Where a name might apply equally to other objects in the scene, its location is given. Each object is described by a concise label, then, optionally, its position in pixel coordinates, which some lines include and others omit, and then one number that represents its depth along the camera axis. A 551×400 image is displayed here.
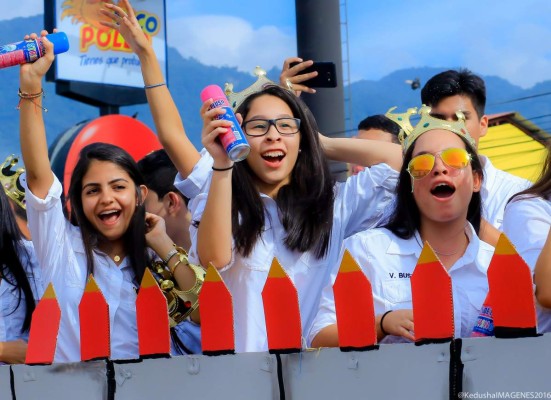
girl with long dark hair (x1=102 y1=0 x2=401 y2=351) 5.75
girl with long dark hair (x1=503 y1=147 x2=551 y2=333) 4.95
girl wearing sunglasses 5.27
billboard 24.98
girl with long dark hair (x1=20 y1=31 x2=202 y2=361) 6.39
